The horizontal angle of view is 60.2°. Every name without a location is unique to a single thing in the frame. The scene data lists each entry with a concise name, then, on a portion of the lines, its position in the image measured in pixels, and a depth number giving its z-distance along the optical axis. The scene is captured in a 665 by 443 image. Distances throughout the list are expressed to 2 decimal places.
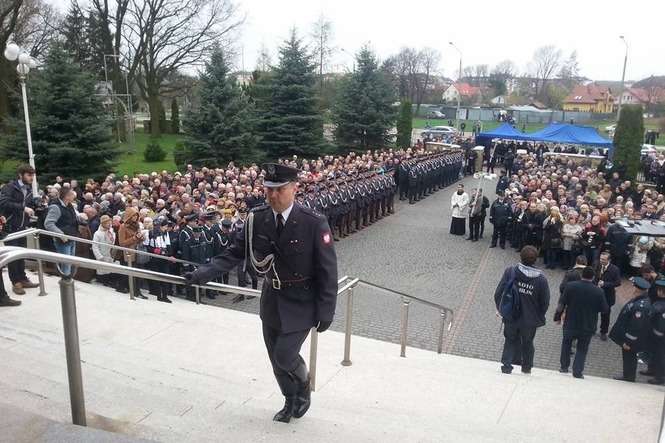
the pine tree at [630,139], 22.81
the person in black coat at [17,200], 7.58
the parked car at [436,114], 74.40
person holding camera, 7.95
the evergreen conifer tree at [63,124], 17.97
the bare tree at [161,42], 38.75
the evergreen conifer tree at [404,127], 32.19
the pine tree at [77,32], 38.67
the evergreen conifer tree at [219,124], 23.42
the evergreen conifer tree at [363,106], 28.73
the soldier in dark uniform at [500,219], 15.11
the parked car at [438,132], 43.41
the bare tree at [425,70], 84.31
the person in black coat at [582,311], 7.16
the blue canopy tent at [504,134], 28.63
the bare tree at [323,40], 41.00
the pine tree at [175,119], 43.95
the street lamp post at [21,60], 12.75
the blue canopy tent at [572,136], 26.11
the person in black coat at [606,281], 9.17
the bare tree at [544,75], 92.69
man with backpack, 6.79
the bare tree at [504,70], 99.50
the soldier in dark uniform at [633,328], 7.10
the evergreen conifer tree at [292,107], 26.08
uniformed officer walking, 3.76
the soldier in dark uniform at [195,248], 9.64
